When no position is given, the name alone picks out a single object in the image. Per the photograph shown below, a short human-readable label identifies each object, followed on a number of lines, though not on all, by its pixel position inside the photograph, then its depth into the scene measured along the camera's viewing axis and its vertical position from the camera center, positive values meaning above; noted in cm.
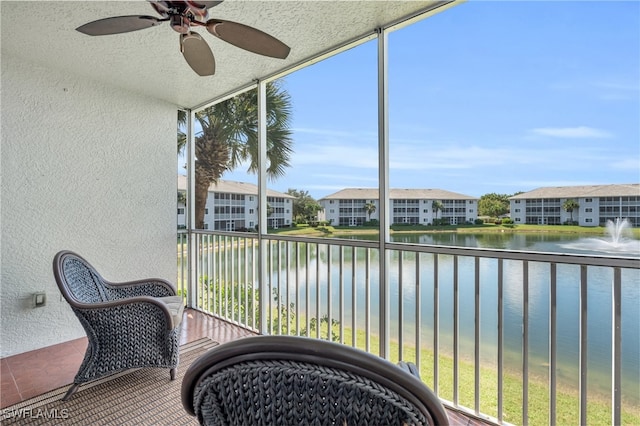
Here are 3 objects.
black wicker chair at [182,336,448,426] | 64 -36
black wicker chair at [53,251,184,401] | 210 -79
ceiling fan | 152 +97
